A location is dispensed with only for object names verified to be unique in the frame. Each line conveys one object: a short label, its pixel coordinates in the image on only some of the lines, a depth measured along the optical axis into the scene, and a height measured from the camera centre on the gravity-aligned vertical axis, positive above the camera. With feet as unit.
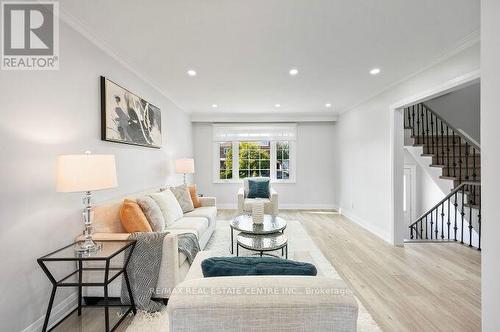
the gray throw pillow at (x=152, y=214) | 8.94 -1.82
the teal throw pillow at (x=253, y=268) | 3.87 -1.67
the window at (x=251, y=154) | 21.58 +0.99
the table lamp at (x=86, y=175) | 5.83 -0.25
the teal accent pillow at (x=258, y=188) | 17.94 -1.73
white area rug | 6.37 -4.12
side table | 5.78 -2.63
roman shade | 21.39 +2.93
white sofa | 7.17 -2.59
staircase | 13.94 +0.59
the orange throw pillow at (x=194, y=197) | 14.46 -1.94
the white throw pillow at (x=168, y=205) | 10.27 -1.80
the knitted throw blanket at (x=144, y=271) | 7.02 -3.09
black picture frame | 8.88 +2.09
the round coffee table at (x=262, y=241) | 8.27 -2.83
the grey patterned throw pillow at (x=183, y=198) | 12.85 -1.80
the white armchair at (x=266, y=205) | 16.19 -2.67
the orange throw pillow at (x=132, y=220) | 8.04 -1.82
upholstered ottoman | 3.09 -1.88
